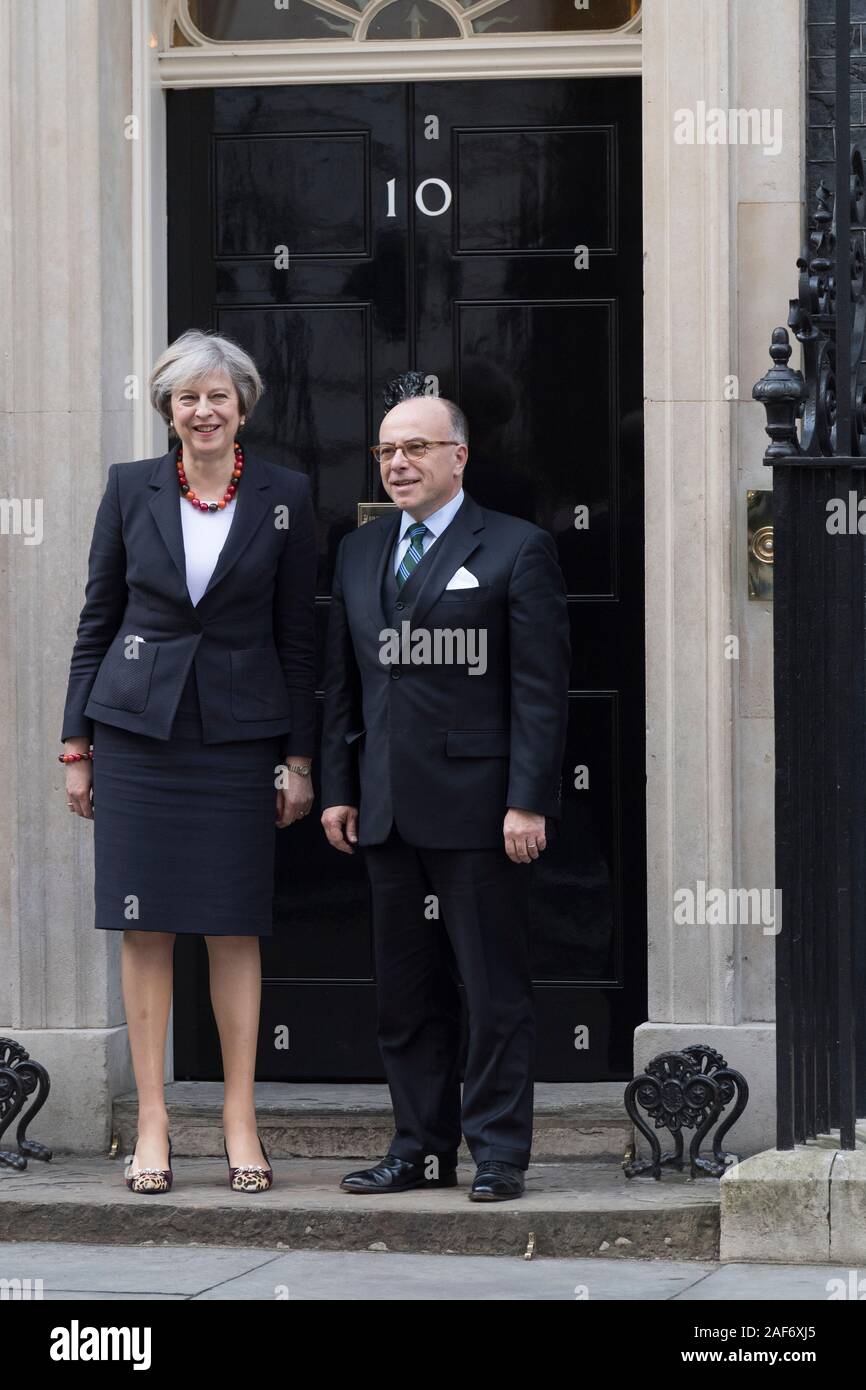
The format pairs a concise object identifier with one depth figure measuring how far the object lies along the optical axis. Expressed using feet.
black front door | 24.08
